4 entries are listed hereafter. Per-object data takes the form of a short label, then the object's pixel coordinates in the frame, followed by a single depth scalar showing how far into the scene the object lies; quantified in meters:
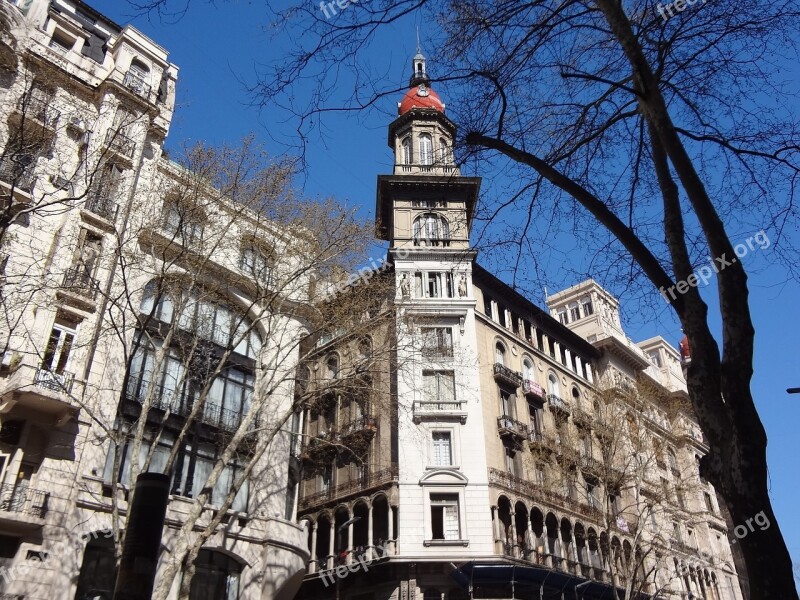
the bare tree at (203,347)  16.89
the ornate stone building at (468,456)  28.14
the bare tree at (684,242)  4.82
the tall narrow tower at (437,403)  28.20
